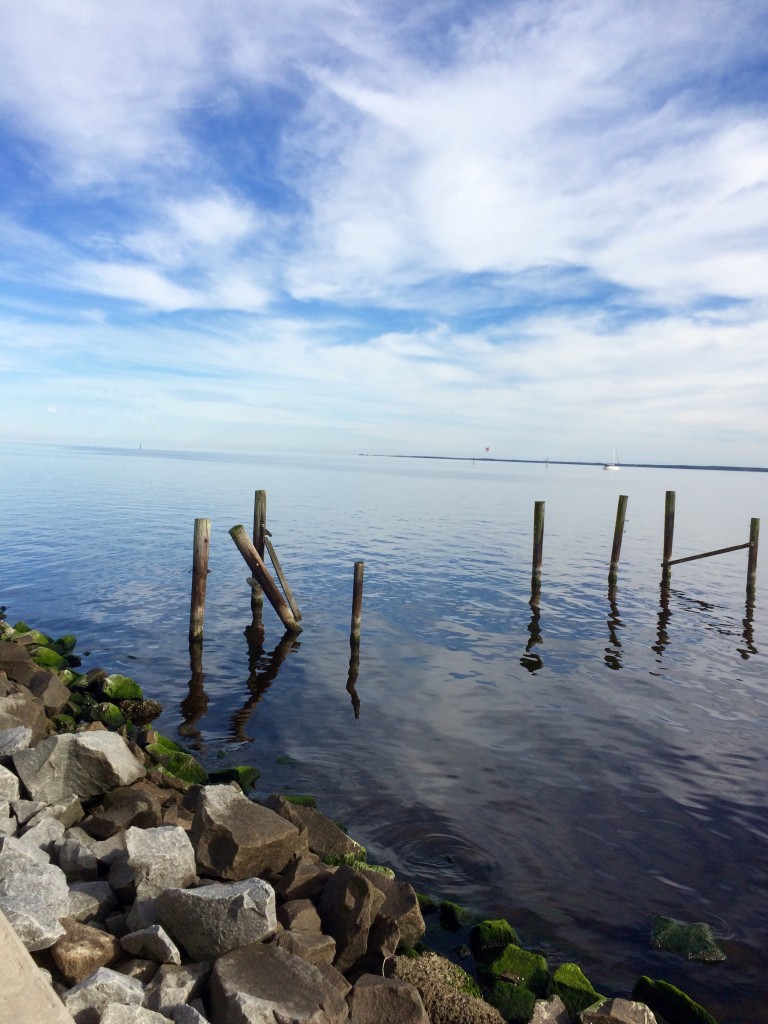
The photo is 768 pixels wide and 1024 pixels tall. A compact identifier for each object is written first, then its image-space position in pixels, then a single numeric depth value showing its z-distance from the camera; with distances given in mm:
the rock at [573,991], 5859
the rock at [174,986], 4676
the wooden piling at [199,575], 17391
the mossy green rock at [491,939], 6875
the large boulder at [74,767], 7418
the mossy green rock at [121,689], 13172
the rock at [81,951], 4863
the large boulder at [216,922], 5203
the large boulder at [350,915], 5836
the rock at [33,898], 4805
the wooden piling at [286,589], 19438
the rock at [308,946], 5367
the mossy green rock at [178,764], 9930
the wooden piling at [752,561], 26344
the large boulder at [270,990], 4602
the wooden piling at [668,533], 27641
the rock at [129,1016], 4258
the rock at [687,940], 7145
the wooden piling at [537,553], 24219
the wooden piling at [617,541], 27492
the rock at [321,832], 7652
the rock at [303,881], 6227
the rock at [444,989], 5488
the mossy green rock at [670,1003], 5965
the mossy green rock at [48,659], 14484
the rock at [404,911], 6305
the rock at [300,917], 5715
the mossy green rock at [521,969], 6281
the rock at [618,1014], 5559
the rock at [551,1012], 5703
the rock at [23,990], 3500
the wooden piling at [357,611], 17703
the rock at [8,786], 7145
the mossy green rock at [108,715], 12016
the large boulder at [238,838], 6254
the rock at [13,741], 7777
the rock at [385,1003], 5082
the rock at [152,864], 5762
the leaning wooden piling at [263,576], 18344
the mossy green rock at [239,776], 10422
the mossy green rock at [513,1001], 5824
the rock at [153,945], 5059
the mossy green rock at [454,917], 7398
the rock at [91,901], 5523
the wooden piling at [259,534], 20598
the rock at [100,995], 4328
